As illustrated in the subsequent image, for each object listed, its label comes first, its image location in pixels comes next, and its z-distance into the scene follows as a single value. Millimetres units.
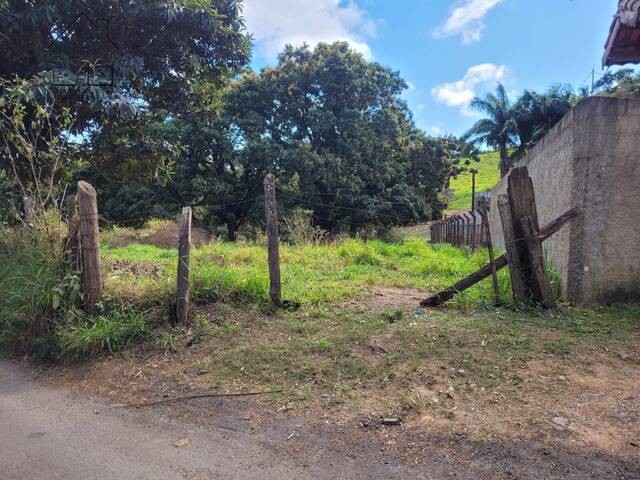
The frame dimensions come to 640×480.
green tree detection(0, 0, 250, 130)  6059
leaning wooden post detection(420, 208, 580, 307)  4641
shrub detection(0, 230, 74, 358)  4258
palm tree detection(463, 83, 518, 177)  35250
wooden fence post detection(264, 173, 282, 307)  4949
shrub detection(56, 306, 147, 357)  4008
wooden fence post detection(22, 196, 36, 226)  4723
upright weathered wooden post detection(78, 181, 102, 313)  4281
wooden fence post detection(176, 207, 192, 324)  4336
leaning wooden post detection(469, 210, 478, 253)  13465
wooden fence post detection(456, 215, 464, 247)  15914
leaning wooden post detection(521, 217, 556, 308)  4566
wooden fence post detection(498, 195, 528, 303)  4684
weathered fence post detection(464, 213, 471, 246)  14438
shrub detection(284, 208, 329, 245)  12258
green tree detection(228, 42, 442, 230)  20281
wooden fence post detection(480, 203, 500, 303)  4855
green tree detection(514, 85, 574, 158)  33312
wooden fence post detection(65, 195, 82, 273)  4387
